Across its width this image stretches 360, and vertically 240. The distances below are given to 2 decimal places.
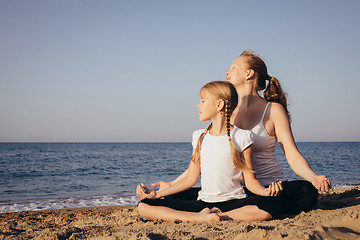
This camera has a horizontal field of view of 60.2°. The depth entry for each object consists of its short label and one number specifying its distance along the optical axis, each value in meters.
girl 2.76
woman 3.04
